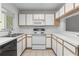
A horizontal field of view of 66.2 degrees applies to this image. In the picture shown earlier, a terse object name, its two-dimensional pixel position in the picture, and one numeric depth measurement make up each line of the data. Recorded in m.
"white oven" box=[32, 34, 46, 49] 3.18
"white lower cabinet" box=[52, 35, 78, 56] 1.16
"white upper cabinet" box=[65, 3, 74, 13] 1.56
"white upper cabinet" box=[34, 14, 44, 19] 3.36
